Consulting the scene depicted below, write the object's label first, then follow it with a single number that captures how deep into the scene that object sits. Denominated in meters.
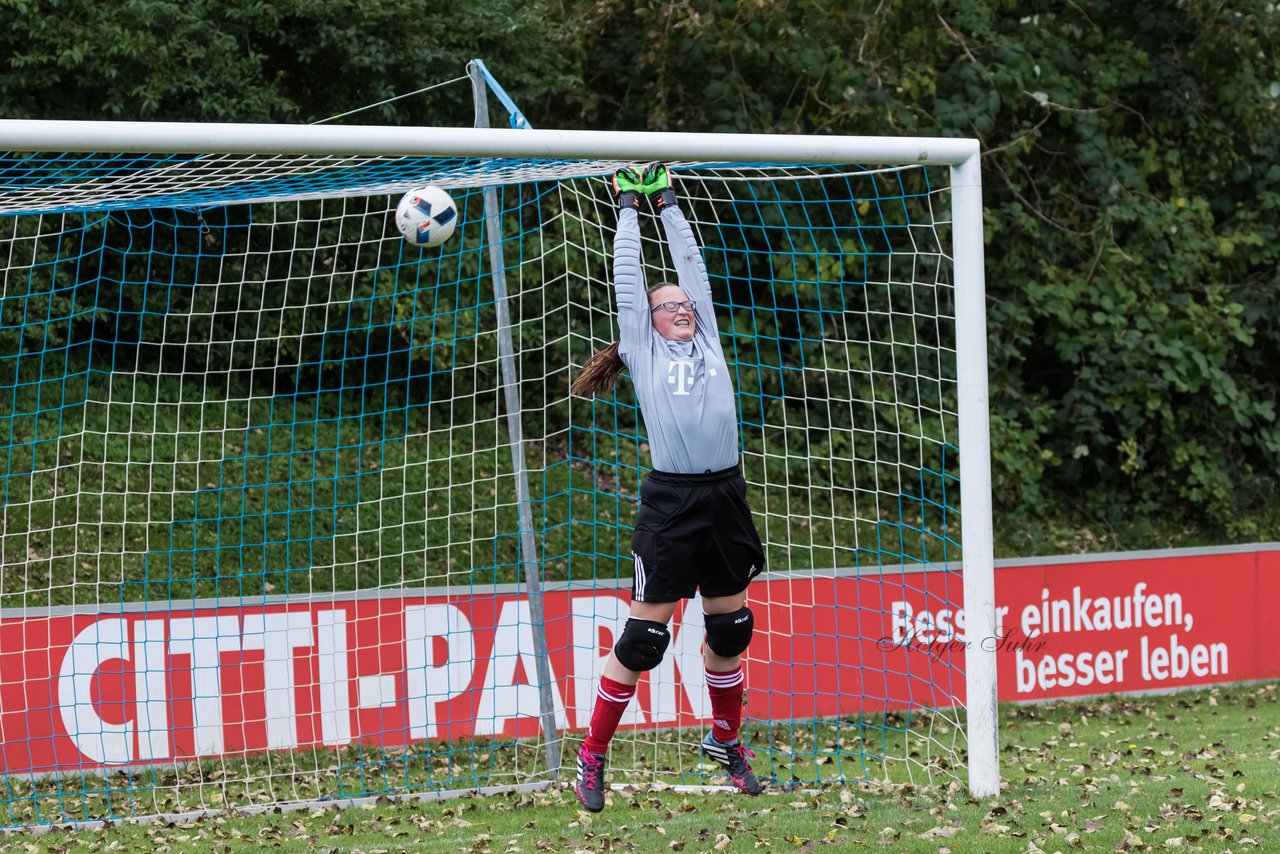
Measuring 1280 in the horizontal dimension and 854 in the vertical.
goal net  14.10
